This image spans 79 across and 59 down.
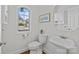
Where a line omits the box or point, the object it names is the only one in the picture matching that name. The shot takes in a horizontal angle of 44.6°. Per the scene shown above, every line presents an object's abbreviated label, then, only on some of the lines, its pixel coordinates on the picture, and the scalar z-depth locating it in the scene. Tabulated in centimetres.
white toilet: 146
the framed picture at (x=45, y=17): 147
